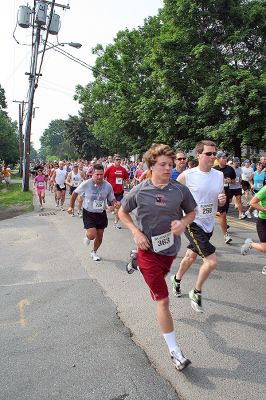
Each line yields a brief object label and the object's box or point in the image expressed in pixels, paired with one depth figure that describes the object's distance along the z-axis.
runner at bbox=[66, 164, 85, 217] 13.63
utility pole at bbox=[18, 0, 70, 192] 17.58
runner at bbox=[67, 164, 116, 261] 6.71
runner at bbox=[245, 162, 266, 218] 11.81
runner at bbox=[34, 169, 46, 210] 14.89
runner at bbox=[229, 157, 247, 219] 10.58
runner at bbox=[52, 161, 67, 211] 14.66
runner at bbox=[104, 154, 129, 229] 10.33
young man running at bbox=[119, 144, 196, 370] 3.20
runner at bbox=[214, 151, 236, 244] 7.91
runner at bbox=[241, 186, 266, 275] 5.13
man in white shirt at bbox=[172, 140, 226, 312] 4.49
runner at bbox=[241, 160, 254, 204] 14.05
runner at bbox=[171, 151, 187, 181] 7.84
